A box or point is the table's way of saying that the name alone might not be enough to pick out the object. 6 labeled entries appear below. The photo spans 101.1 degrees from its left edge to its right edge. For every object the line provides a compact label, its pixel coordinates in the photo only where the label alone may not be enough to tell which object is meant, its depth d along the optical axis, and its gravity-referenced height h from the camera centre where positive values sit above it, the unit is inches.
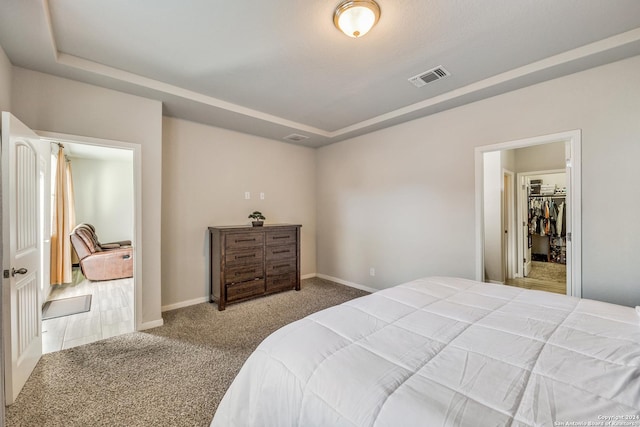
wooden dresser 134.1 -26.8
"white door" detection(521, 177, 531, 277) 191.2 -12.7
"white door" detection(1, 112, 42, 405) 66.1 -11.4
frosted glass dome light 65.7 +50.7
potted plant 152.6 -3.3
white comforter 30.4 -22.7
